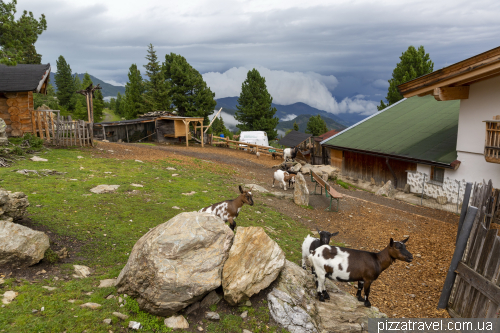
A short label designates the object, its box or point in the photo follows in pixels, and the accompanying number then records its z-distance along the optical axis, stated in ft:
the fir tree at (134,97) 187.34
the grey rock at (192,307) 19.15
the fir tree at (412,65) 123.95
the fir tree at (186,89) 160.04
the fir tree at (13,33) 48.75
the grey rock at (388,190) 64.74
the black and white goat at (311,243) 25.44
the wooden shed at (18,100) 66.39
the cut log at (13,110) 67.80
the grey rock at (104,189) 40.66
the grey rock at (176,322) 18.07
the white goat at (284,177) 60.70
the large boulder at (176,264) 18.45
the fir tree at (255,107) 180.86
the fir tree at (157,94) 162.91
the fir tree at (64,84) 236.06
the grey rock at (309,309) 19.35
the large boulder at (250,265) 19.70
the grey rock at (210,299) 19.76
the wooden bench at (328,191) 49.24
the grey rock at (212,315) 18.95
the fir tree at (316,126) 254.47
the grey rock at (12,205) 25.27
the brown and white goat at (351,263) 21.95
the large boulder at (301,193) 51.01
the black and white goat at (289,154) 105.33
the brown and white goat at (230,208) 30.14
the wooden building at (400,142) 59.52
